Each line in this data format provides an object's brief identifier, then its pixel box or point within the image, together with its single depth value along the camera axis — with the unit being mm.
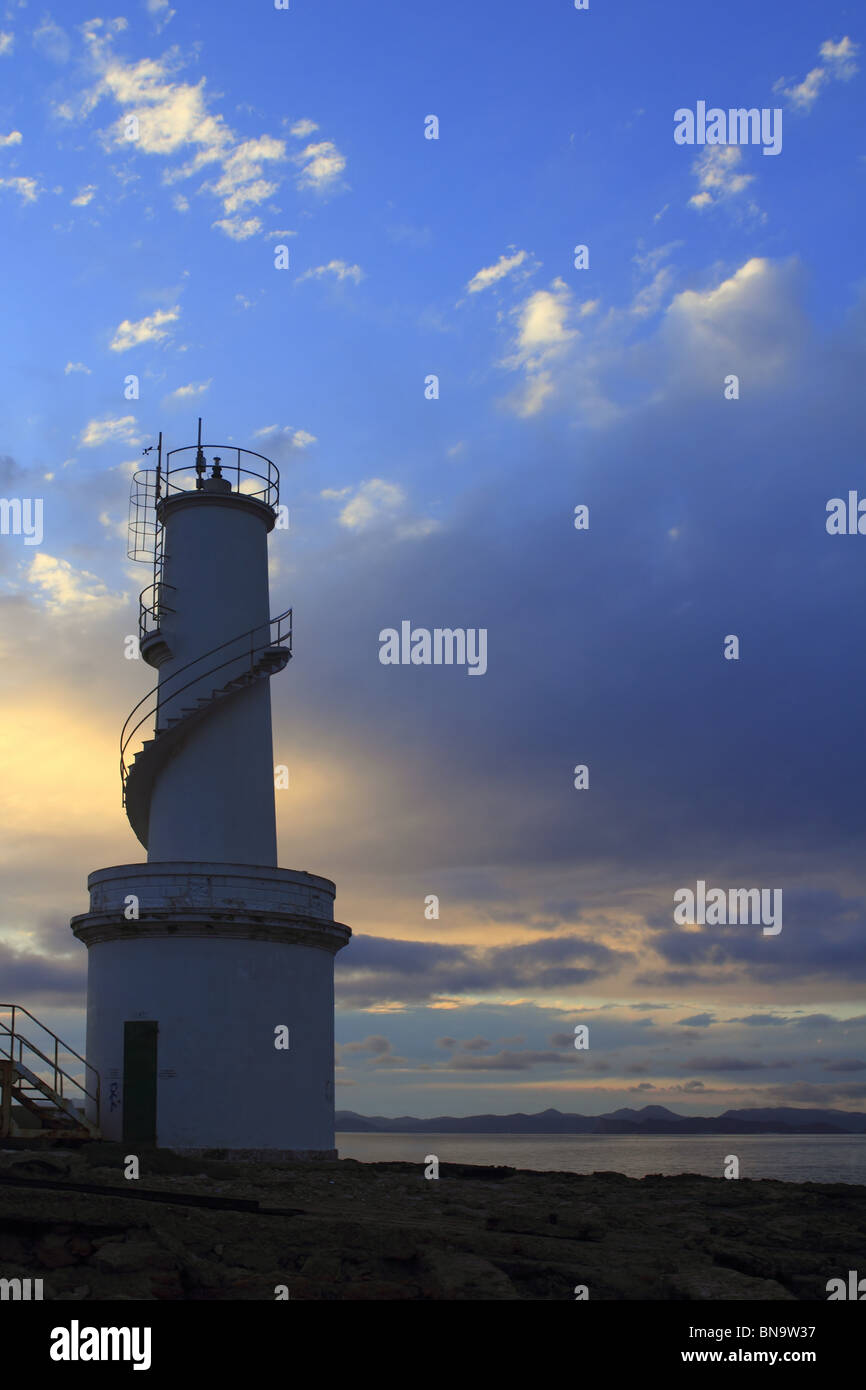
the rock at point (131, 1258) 12039
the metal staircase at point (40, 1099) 23391
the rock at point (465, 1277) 11922
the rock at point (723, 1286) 12461
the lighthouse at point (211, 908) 24328
